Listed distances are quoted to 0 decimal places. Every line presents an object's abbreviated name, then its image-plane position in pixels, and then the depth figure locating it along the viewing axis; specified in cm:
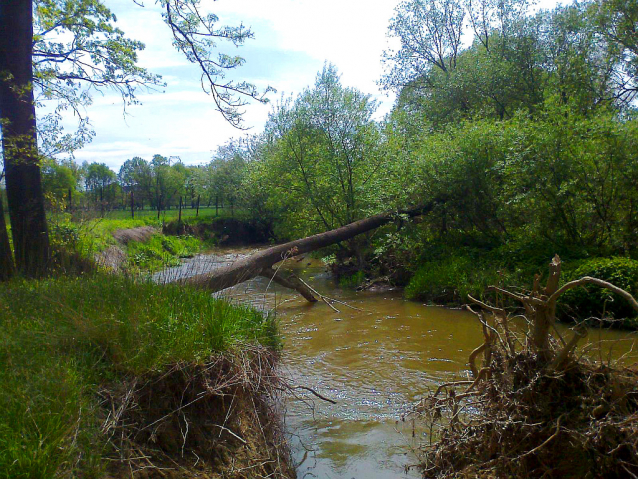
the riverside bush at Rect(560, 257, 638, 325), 906
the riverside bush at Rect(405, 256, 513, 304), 1169
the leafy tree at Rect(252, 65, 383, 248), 1608
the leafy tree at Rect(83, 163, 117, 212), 3097
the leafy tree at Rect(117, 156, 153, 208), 3720
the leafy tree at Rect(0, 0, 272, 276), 739
